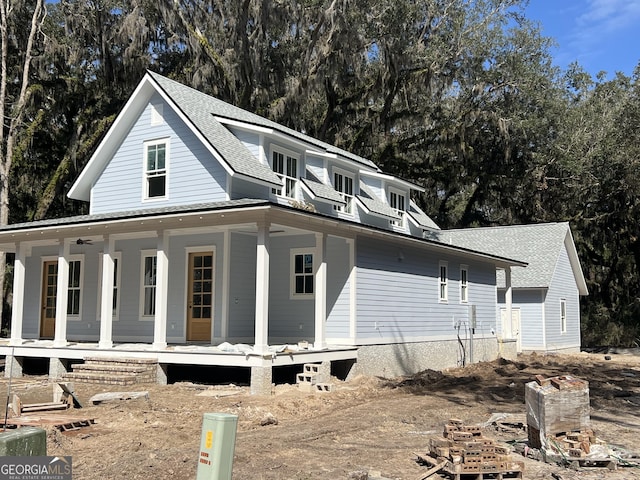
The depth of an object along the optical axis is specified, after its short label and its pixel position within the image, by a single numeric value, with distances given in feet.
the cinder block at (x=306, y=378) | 47.09
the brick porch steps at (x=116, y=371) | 47.44
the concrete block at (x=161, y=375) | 48.67
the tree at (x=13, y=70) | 88.48
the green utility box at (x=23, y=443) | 11.79
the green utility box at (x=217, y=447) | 12.92
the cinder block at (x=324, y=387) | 46.60
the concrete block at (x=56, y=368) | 54.13
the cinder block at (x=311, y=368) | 47.60
